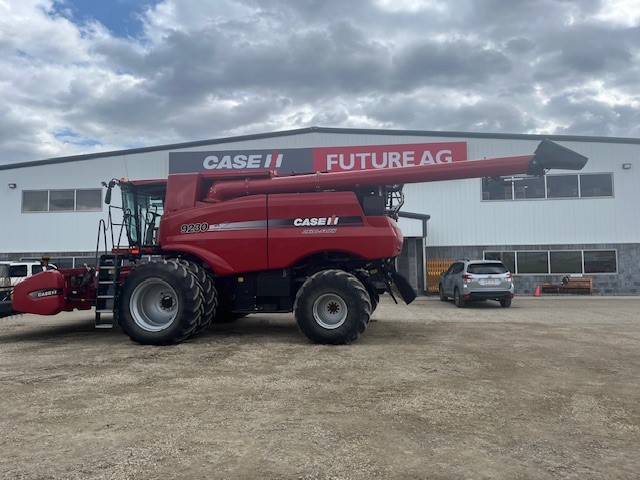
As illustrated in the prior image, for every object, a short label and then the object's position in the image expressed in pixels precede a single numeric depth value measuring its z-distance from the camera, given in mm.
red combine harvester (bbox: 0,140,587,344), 8641
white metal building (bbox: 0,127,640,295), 20969
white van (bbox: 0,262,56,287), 15281
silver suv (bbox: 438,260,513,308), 15961
